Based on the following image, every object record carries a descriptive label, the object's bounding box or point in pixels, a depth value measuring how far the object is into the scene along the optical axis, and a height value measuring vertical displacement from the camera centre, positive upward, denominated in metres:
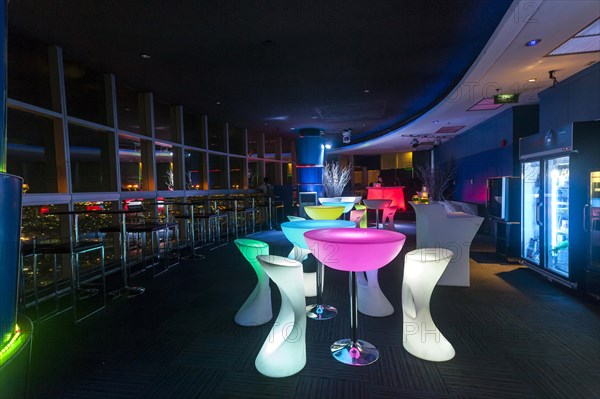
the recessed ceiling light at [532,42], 3.06 +1.43
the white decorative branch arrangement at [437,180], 8.76 +0.20
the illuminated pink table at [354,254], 1.84 -0.40
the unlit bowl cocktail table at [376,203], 7.16 -0.34
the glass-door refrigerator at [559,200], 3.23 -0.18
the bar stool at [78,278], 2.60 -0.90
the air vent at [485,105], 5.39 +1.49
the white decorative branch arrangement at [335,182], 8.11 +0.18
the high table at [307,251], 2.51 -0.70
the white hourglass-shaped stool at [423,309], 2.12 -0.89
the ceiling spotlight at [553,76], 4.02 +1.44
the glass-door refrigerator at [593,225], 3.16 -0.42
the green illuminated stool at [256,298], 2.66 -0.96
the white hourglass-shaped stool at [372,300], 2.82 -1.04
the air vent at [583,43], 2.85 +1.44
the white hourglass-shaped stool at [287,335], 1.98 -0.95
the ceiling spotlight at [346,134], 9.88 +1.74
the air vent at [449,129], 8.11 +1.56
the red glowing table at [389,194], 9.53 -0.18
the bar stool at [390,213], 7.92 -0.64
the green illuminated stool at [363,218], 4.99 -0.48
